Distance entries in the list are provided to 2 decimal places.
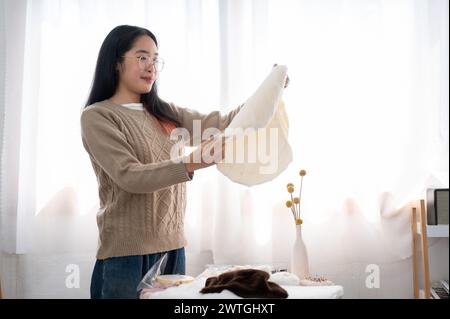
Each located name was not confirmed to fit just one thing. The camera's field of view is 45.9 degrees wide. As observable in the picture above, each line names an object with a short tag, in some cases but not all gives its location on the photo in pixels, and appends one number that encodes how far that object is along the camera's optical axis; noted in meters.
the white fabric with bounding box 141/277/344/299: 1.13
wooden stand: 1.89
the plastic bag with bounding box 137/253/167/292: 1.24
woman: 1.28
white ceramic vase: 1.78
